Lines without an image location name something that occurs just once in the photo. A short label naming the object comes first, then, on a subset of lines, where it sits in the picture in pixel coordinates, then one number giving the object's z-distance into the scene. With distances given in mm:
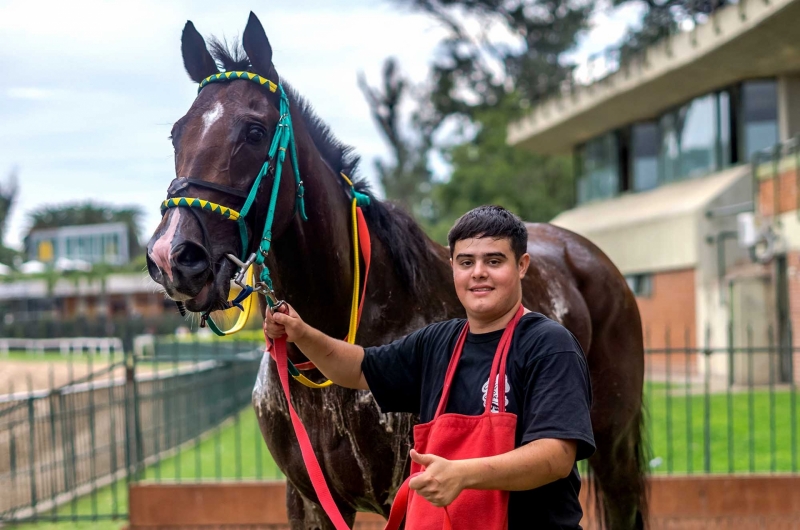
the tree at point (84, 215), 71000
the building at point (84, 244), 65188
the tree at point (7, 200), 60525
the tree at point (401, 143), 42031
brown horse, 2394
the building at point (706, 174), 14867
